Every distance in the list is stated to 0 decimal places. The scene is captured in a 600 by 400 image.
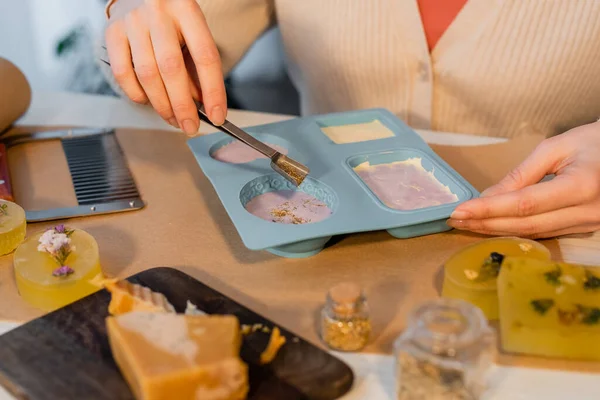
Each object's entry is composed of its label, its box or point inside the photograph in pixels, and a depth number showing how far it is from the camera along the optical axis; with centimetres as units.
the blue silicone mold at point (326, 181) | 91
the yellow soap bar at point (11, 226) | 94
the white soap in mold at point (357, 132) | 119
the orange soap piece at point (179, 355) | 63
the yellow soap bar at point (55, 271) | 84
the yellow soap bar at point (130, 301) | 79
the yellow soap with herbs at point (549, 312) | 74
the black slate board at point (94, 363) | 68
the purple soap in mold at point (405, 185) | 101
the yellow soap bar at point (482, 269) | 81
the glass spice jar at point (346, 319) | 74
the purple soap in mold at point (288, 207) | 99
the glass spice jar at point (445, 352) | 65
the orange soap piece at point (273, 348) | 72
